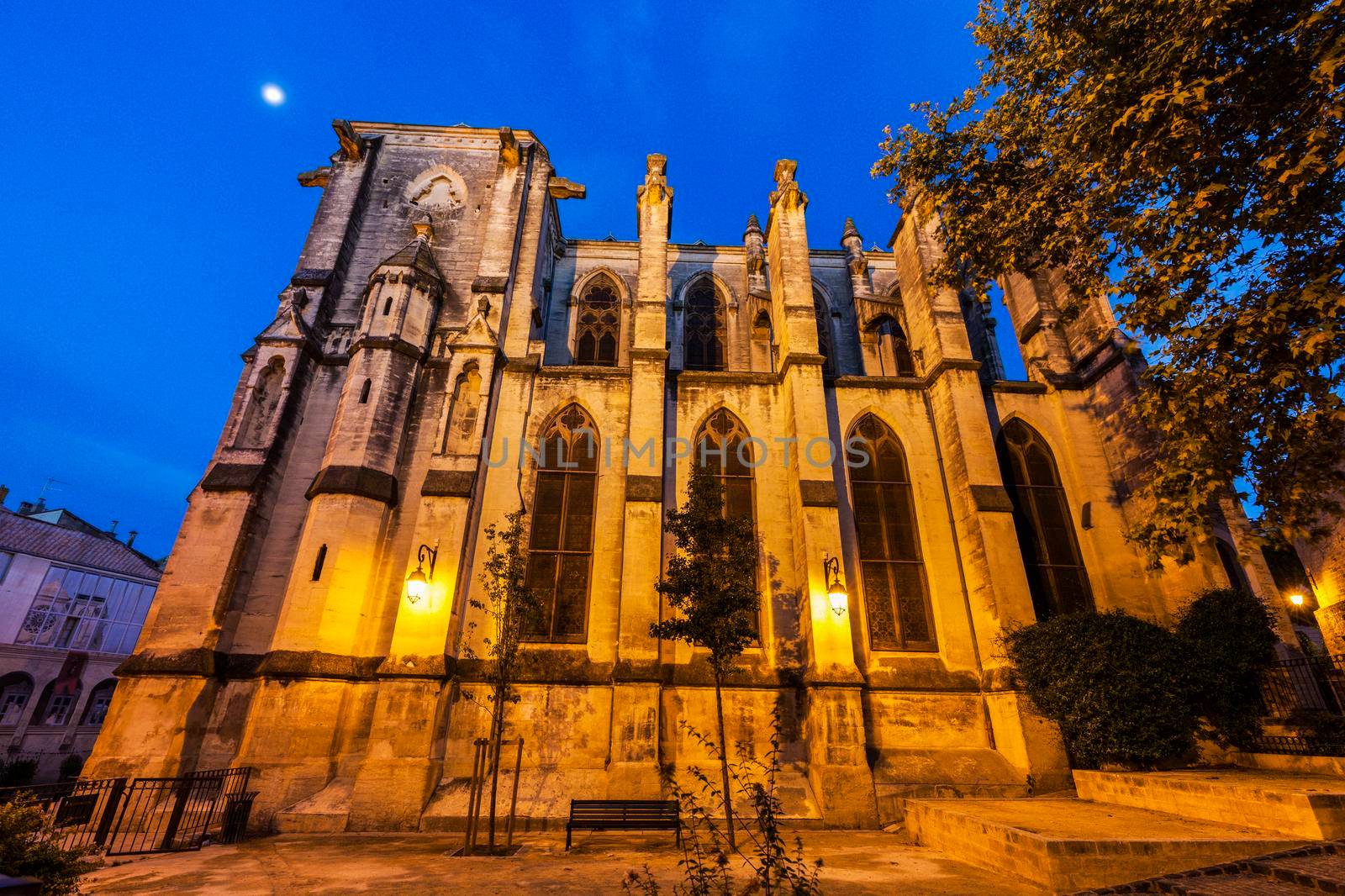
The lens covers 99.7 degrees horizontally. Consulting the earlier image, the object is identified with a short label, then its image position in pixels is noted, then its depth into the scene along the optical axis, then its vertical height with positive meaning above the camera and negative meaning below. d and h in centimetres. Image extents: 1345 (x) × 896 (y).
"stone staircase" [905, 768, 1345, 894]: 650 -134
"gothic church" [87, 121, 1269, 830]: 1128 +390
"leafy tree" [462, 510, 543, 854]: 950 +148
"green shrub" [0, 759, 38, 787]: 2023 -251
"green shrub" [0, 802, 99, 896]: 479 -126
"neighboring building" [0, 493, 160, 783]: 2422 +273
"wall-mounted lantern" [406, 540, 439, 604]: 1196 +246
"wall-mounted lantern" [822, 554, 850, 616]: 1222 +243
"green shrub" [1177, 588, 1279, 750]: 1075 +96
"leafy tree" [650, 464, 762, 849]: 998 +213
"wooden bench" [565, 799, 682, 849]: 901 -158
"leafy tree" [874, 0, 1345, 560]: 621 +546
